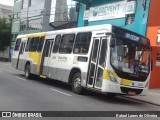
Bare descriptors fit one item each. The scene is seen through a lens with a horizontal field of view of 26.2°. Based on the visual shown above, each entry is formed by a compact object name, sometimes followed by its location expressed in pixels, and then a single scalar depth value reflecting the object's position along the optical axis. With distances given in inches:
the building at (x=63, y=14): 1465.3
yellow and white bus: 517.7
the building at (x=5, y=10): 3666.3
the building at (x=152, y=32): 829.4
